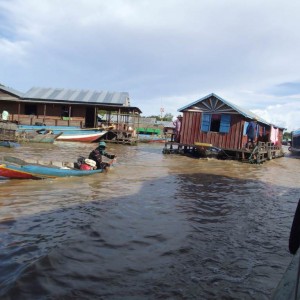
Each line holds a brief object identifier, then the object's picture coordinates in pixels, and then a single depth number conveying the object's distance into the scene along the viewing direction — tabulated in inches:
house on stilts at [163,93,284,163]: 765.9
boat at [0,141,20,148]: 743.1
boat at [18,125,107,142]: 1087.0
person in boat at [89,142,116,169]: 454.9
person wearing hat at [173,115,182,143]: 872.7
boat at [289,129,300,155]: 1308.8
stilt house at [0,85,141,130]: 1146.0
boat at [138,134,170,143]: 1446.9
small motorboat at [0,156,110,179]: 364.5
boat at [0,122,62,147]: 861.2
